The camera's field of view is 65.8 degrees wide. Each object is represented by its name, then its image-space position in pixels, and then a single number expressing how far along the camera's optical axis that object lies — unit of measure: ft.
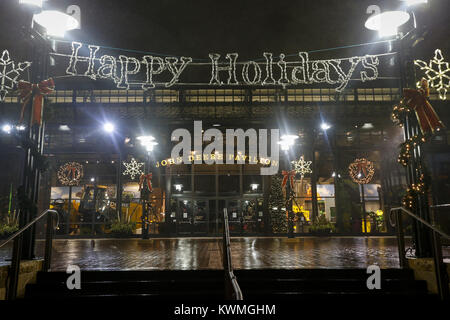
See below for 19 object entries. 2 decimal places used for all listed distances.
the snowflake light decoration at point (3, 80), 21.14
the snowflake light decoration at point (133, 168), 55.36
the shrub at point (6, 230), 40.55
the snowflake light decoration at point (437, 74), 20.59
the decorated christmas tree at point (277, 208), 54.13
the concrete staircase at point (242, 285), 15.48
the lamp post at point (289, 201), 44.77
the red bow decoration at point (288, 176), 47.96
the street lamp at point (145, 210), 45.03
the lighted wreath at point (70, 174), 53.78
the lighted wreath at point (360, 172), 52.13
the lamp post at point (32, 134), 18.11
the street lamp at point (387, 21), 18.79
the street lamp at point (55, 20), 18.69
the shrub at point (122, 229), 49.32
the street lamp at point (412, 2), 18.34
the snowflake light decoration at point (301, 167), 55.62
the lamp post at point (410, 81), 18.25
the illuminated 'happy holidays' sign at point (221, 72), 27.95
